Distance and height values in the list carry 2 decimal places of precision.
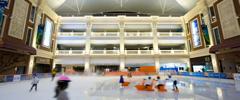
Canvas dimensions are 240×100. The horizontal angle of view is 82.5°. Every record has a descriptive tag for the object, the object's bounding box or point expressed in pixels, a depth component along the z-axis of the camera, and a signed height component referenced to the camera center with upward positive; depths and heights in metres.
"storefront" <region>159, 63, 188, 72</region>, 28.28 -0.57
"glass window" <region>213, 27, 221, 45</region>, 19.30 +4.03
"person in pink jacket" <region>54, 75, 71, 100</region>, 2.38 -0.41
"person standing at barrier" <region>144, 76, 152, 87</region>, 10.19 -1.39
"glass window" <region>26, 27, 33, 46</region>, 19.34 +4.15
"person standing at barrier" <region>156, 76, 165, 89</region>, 9.75 -1.40
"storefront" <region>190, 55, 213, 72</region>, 21.64 -0.03
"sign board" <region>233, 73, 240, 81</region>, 12.29 -1.16
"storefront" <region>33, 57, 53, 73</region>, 21.54 +0.14
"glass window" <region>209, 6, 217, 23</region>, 19.97 +7.38
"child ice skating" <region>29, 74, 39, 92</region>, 9.43 -1.07
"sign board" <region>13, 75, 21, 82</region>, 14.33 -1.26
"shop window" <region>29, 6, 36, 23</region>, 20.02 +7.66
